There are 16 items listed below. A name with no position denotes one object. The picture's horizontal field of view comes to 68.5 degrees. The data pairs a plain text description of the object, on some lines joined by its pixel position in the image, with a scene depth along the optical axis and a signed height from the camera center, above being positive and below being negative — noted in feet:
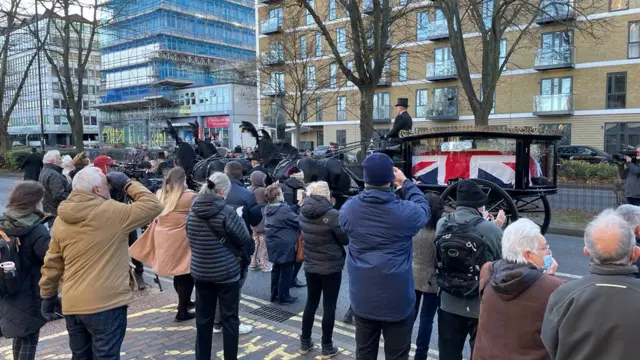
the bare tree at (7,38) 75.73 +18.77
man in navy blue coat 11.19 -2.76
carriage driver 27.09 +1.22
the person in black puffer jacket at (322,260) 15.01 -3.76
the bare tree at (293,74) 92.99 +16.05
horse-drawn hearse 22.59 -0.98
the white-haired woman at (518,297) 8.36 -2.81
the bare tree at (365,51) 46.11 +9.13
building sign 184.24 +8.80
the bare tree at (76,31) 71.67 +19.44
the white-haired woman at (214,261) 13.48 -3.38
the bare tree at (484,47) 54.49 +11.51
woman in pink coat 16.69 -3.13
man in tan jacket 11.02 -2.83
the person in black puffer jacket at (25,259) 12.17 -2.95
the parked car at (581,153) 77.78 -2.26
